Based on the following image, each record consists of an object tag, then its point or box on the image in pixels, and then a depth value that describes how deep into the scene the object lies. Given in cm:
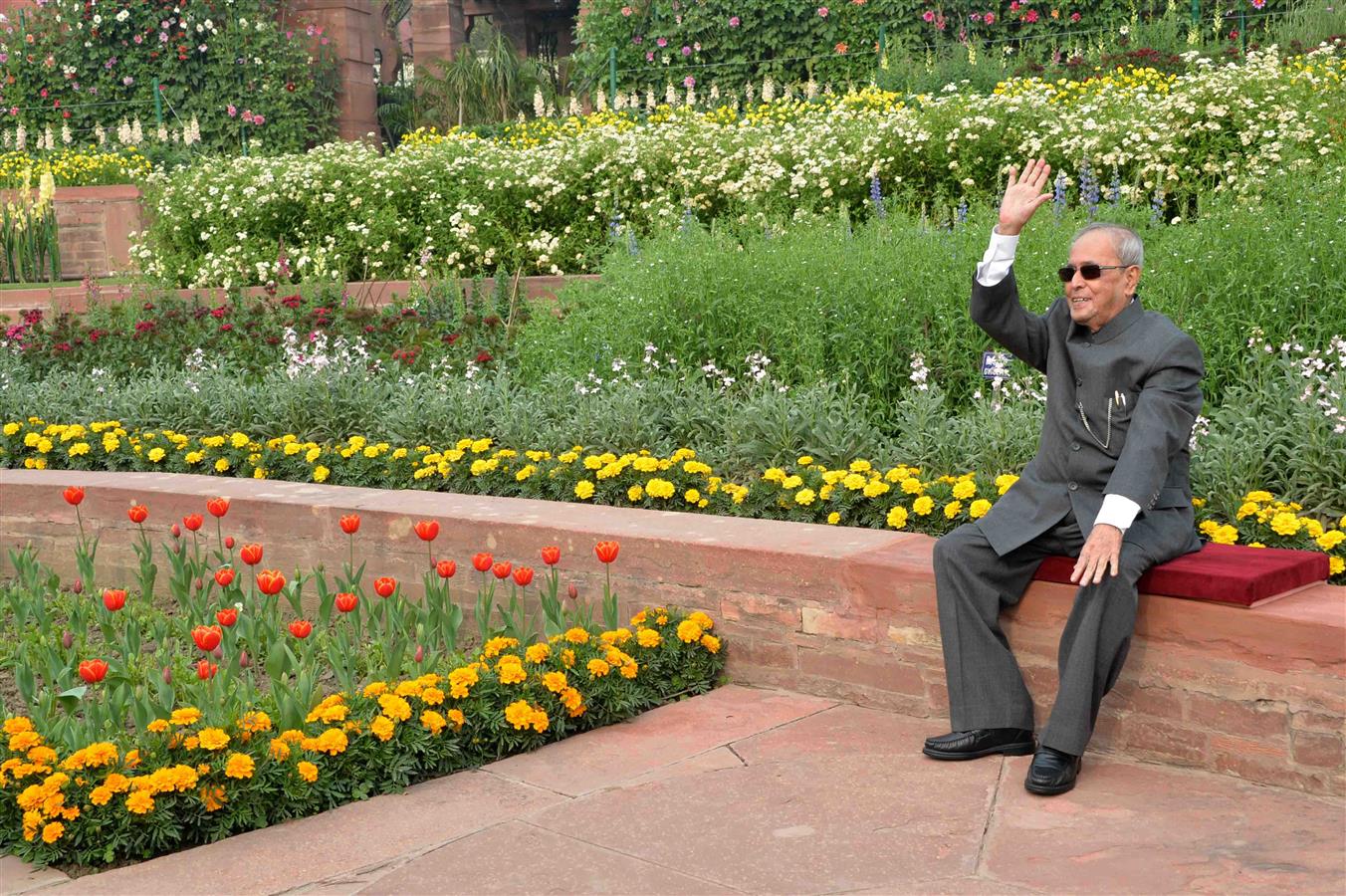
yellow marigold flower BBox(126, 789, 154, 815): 338
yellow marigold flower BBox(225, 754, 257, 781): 349
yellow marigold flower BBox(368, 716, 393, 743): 380
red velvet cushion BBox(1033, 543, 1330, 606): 358
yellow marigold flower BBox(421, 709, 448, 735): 388
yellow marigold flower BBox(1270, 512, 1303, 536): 411
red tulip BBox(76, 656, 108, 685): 361
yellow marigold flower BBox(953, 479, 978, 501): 471
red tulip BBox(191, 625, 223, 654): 379
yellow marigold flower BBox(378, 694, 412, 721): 387
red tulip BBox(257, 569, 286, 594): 428
